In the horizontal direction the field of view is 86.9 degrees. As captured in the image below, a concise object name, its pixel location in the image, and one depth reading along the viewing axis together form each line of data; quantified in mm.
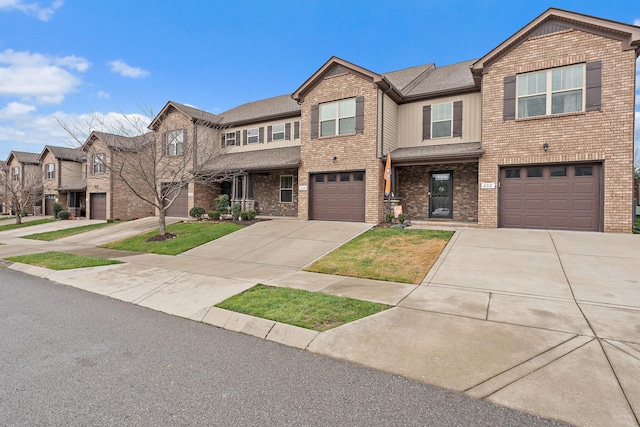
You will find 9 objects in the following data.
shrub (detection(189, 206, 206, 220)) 19656
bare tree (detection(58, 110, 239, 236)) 16062
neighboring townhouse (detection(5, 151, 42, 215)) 30188
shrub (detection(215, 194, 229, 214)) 18891
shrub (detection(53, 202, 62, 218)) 29403
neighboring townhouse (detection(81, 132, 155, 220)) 25391
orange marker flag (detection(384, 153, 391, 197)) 13883
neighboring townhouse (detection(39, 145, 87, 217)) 31688
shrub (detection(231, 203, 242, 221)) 17819
